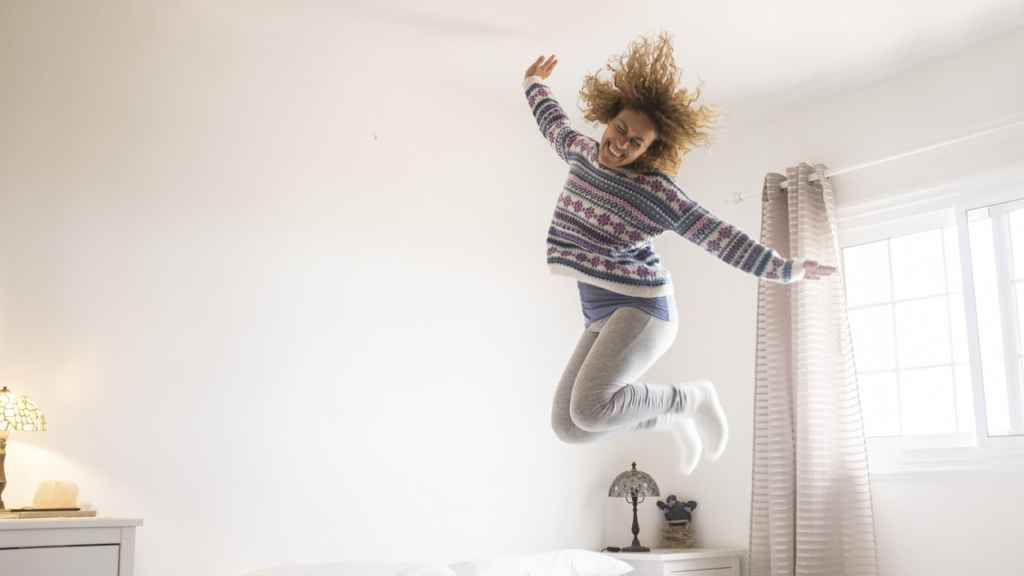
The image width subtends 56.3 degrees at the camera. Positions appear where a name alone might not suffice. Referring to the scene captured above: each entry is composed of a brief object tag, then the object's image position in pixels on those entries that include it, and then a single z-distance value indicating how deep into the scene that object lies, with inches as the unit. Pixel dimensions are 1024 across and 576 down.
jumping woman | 86.1
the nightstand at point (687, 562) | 149.2
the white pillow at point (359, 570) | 115.3
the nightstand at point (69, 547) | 97.1
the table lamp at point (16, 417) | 106.3
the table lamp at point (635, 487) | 163.5
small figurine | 167.6
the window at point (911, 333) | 144.4
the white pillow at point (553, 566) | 131.0
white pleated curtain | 142.3
